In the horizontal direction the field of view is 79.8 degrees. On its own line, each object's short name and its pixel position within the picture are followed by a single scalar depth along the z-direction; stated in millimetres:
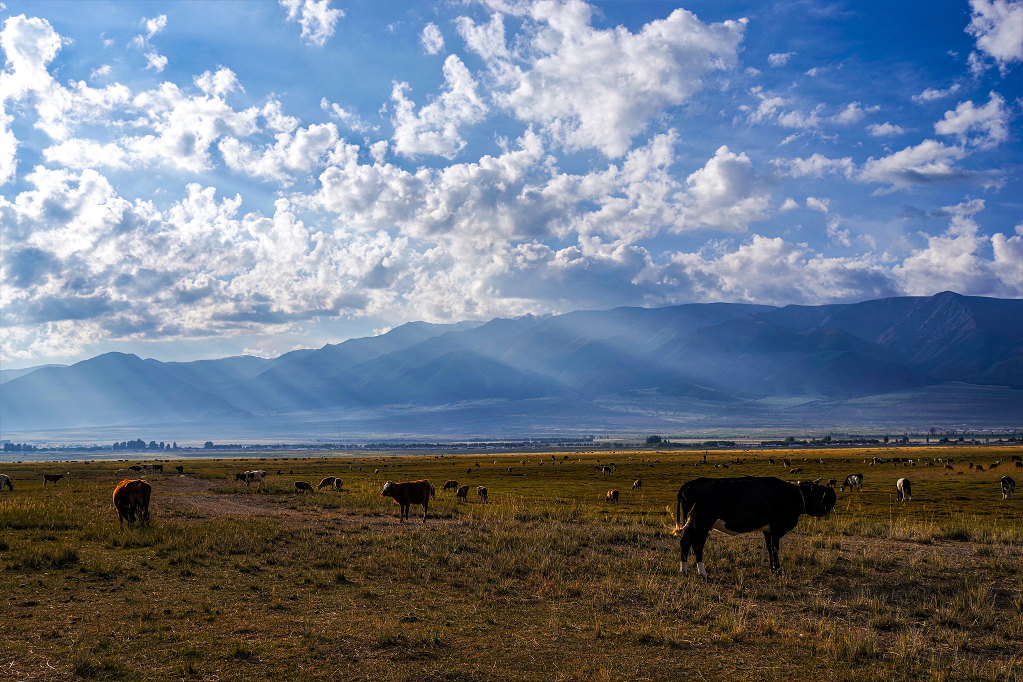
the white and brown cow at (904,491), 43047
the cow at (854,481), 52000
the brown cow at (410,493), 29250
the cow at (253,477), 54312
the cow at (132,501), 22938
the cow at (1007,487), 42812
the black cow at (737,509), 15758
